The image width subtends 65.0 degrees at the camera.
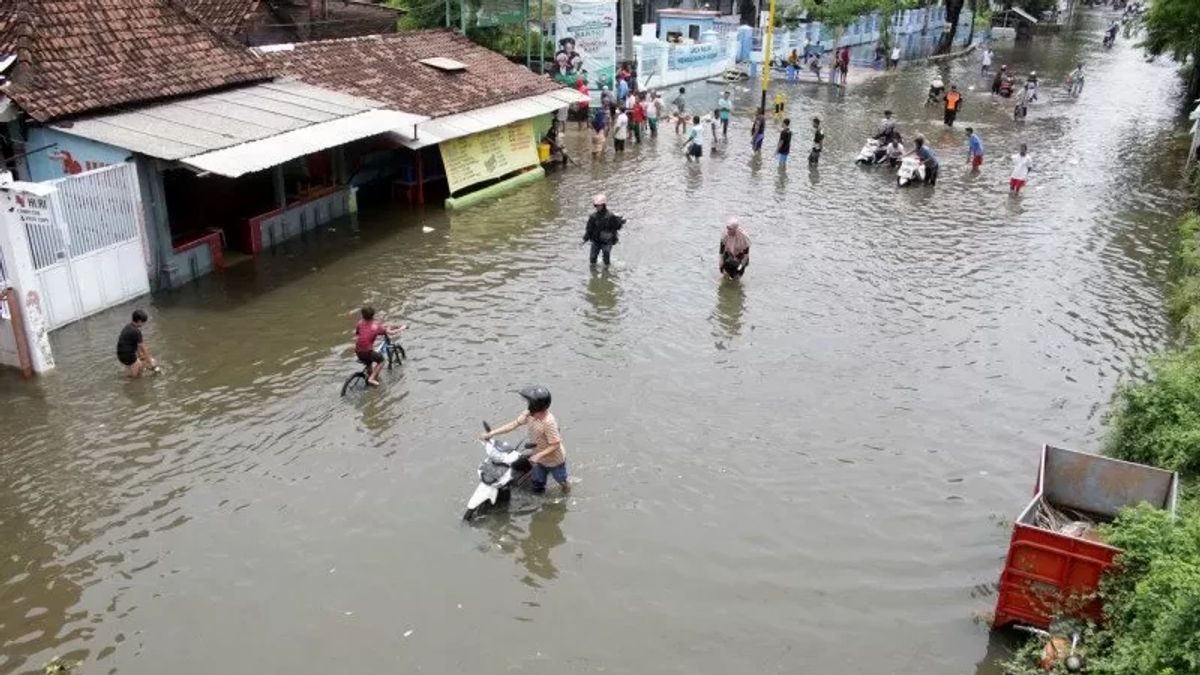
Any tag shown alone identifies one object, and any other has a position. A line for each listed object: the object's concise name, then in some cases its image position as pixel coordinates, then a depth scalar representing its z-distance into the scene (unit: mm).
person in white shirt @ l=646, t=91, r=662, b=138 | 29828
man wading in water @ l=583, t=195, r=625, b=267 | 17484
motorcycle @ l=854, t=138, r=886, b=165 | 26766
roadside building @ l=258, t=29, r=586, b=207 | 21516
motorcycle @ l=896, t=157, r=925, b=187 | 24391
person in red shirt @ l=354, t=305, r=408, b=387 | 12531
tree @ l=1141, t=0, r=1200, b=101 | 32750
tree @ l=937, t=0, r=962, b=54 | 57438
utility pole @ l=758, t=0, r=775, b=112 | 33806
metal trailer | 7859
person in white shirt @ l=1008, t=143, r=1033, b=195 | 23562
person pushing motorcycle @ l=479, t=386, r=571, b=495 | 9961
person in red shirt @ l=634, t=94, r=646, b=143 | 29062
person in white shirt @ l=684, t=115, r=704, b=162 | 26422
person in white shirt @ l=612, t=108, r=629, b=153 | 27578
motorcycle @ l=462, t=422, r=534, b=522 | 9992
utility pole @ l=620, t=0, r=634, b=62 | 34594
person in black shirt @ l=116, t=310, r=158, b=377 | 12468
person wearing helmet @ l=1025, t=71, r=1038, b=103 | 36375
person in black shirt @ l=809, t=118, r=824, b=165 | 25984
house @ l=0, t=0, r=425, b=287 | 15391
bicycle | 12852
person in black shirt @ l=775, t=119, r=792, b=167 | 25531
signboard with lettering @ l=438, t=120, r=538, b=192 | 22172
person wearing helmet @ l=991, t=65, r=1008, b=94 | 40750
